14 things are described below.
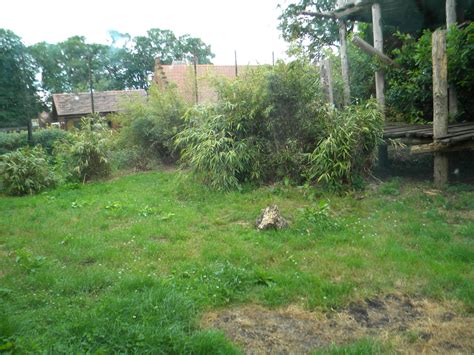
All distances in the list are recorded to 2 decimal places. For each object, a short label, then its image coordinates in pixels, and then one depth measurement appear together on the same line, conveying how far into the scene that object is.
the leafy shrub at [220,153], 6.96
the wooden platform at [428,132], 5.81
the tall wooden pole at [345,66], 8.70
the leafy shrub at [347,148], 6.35
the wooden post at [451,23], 7.09
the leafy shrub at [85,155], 9.13
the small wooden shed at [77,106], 24.86
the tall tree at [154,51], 30.29
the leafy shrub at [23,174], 8.08
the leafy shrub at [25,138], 11.91
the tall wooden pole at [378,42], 8.26
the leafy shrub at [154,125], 10.54
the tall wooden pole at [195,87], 11.23
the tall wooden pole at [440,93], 5.94
